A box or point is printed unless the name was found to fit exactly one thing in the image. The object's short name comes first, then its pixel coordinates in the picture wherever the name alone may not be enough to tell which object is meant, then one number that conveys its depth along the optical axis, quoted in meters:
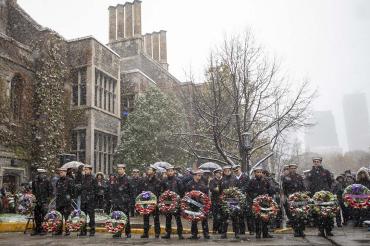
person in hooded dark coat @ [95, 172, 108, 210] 12.54
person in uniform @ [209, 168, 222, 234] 11.30
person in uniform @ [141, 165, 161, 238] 11.00
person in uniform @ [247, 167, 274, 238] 10.77
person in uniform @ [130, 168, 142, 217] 11.95
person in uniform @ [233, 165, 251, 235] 11.18
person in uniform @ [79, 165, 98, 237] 11.54
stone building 19.45
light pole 15.62
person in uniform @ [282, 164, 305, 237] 10.99
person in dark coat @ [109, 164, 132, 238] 11.09
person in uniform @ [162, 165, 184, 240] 10.78
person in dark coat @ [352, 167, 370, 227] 12.16
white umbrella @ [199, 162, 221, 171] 15.80
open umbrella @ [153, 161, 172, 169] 17.52
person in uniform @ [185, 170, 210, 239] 11.16
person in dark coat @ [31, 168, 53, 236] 12.03
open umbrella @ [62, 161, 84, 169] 13.89
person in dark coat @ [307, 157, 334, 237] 11.00
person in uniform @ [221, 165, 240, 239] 10.59
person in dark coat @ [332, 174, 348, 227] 14.25
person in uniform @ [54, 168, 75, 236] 12.10
